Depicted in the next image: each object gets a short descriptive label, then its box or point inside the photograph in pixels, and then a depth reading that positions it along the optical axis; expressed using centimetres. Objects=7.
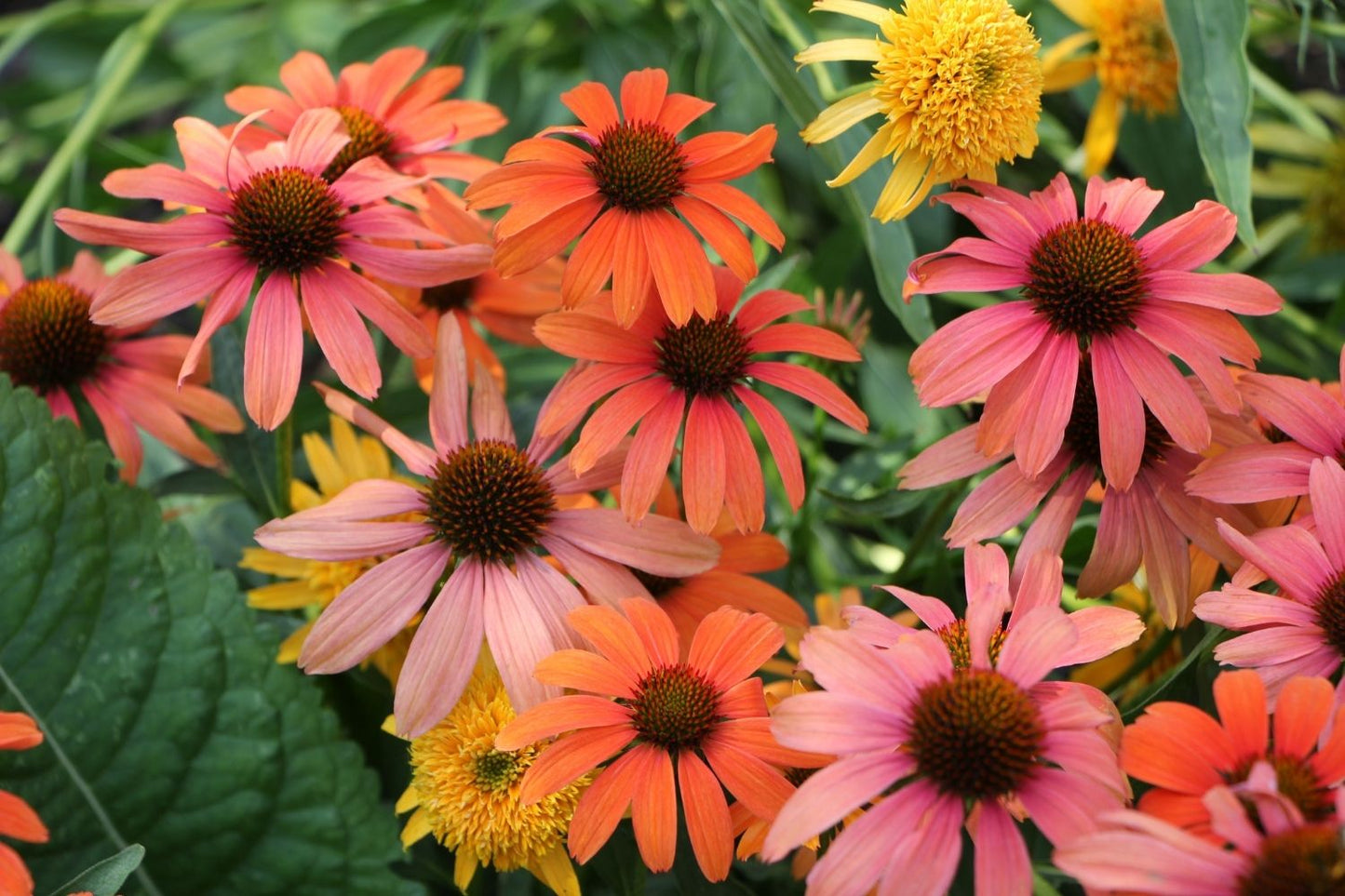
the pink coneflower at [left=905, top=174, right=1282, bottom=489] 60
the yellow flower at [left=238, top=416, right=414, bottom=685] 67
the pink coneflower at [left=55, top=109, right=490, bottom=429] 62
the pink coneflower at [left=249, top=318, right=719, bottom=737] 61
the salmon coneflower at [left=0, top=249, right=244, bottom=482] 68
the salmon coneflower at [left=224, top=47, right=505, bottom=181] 69
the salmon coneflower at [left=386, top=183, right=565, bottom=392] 72
